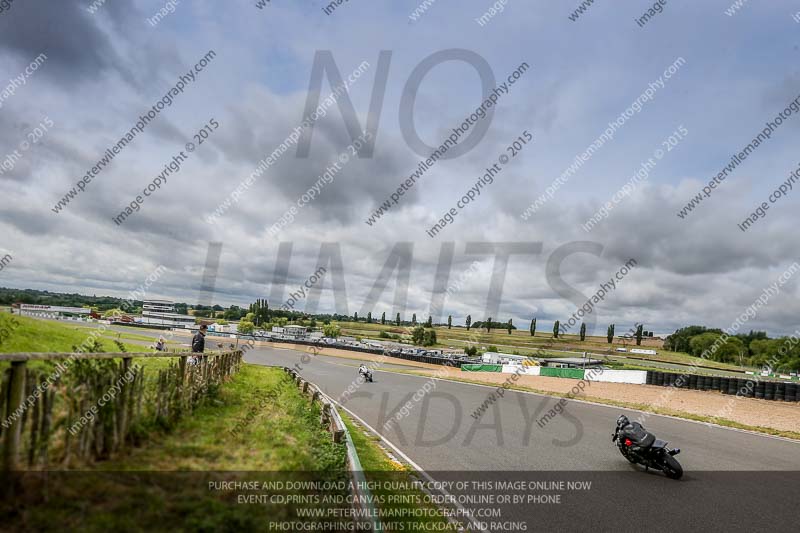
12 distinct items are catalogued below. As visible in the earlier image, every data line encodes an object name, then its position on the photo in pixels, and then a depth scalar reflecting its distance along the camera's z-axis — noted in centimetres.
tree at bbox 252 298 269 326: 10472
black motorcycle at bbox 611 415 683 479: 992
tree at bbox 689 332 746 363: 11619
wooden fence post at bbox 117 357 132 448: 659
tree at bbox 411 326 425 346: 12394
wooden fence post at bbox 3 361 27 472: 482
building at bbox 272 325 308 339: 10512
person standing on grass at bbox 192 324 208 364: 1411
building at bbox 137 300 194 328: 9225
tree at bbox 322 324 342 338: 12901
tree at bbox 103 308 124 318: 7541
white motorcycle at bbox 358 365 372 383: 3097
